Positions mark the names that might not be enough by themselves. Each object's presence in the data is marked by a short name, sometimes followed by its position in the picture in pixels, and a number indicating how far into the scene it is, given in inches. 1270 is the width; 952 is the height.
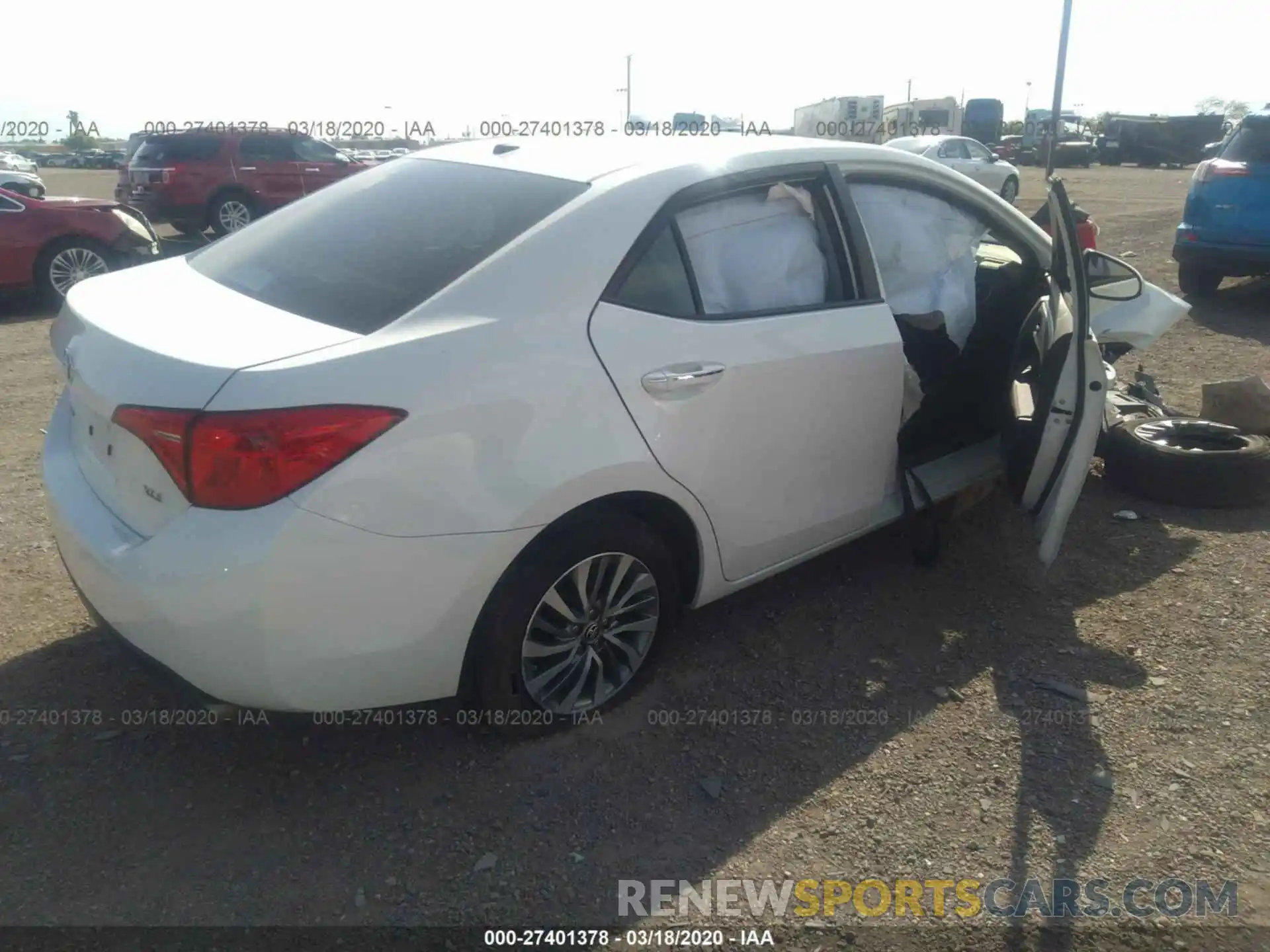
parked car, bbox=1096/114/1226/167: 1589.6
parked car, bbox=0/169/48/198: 626.2
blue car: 344.2
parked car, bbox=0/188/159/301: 359.3
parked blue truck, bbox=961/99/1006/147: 1665.8
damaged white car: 90.7
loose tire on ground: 179.2
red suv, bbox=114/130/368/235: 550.9
